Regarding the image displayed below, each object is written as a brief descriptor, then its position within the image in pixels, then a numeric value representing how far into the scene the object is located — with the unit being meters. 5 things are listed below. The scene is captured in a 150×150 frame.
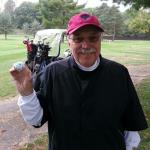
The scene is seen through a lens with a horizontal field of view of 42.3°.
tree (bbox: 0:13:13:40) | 38.05
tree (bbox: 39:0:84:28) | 27.91
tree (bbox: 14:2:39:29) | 46.38
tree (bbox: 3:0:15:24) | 64.75
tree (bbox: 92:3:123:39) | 39.39
